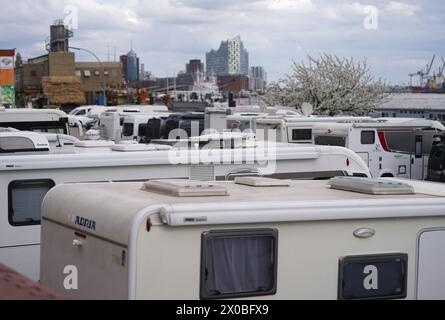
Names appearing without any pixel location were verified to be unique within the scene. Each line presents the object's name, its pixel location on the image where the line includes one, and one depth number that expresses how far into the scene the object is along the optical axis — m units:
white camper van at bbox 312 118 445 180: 22.66
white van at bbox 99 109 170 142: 31.73
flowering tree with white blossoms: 44.50
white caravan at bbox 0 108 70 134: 21.25
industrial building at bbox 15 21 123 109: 74.75
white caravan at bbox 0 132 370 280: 9.30
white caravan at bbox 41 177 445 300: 5.20
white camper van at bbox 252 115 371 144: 24.75
